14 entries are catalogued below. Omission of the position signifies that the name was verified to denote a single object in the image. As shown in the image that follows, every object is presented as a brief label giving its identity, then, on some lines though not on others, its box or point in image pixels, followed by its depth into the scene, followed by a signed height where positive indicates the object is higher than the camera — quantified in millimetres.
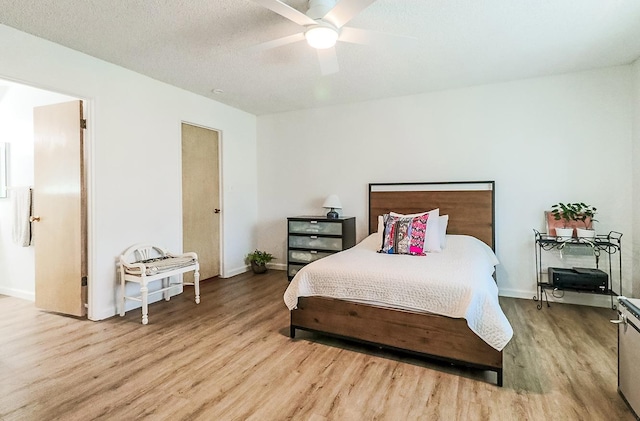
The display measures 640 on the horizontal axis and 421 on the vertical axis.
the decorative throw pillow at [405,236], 3105 -263
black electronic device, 3053 -691
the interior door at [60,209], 3102 +22
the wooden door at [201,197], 4246 +183
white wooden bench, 3043 -567
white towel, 3605 -37
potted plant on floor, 4941 -779
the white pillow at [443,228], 3422 -210
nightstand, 4277 -383
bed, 2014 -772
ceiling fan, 1866 +1206
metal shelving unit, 3211 -425
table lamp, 4402 +78
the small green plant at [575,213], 3311 -49
